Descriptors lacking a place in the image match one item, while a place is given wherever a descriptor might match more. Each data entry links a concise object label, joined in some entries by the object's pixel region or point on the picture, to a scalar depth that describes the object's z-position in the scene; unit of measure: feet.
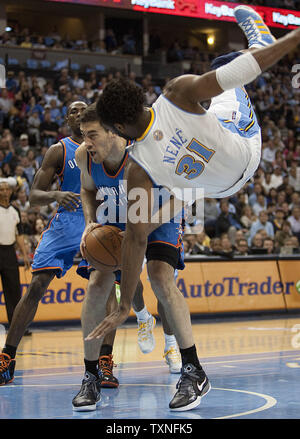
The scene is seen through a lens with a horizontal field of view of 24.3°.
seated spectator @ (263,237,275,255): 42.70
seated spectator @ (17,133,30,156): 50.06
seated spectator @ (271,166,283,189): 55.88
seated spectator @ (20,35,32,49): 66.64
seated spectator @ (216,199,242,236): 45.80
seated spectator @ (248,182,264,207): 52.21
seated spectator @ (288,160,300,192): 57.06
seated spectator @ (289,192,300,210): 52.78
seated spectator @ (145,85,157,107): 61.77
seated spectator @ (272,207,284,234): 48.34
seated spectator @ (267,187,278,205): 53.47
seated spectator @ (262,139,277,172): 59.77
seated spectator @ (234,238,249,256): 41.31
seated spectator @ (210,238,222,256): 40.83
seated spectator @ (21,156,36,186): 46.73
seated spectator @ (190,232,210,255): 39.88
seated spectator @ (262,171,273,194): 55.23
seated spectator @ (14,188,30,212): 42.93
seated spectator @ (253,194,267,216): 51.44
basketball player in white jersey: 12.86
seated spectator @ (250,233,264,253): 43.75
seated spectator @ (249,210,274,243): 46.65
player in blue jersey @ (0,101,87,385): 18.61
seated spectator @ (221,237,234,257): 40.81
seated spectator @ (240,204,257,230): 48.37
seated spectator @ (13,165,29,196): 44.60
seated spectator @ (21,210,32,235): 39.87
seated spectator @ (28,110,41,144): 53.78
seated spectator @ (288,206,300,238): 50.26
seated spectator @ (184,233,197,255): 40.54
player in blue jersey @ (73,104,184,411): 15.11
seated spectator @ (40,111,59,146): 53.01
